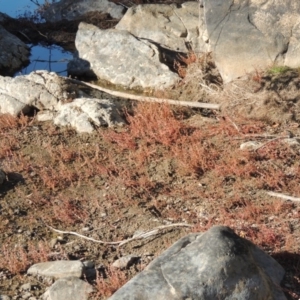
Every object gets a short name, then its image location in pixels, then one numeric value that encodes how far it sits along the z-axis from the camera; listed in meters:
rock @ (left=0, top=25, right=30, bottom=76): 14.63
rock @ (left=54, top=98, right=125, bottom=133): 10.17
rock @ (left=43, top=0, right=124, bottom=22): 17.39
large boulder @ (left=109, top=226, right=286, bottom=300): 5.09
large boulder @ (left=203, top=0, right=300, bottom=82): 11.30
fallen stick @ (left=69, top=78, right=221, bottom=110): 10.60
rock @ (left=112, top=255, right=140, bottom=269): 6.51
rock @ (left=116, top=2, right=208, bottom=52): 13.30
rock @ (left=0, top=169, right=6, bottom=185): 8.52
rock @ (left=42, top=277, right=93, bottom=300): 6.03
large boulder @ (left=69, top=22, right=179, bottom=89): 12.29
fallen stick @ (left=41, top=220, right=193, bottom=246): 6.98
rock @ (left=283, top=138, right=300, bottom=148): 8.88
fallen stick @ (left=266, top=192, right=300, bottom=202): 7.44
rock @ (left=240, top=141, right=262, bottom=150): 8.90
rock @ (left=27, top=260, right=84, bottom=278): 6.37
